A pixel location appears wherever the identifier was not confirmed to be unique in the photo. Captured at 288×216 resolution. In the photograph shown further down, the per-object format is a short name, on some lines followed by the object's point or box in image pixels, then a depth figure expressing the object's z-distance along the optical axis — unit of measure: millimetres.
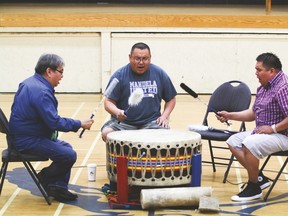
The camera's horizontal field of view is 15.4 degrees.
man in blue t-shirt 10497
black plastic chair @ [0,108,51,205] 9037
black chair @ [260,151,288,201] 9435
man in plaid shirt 9400
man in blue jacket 9100
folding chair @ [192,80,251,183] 11178
